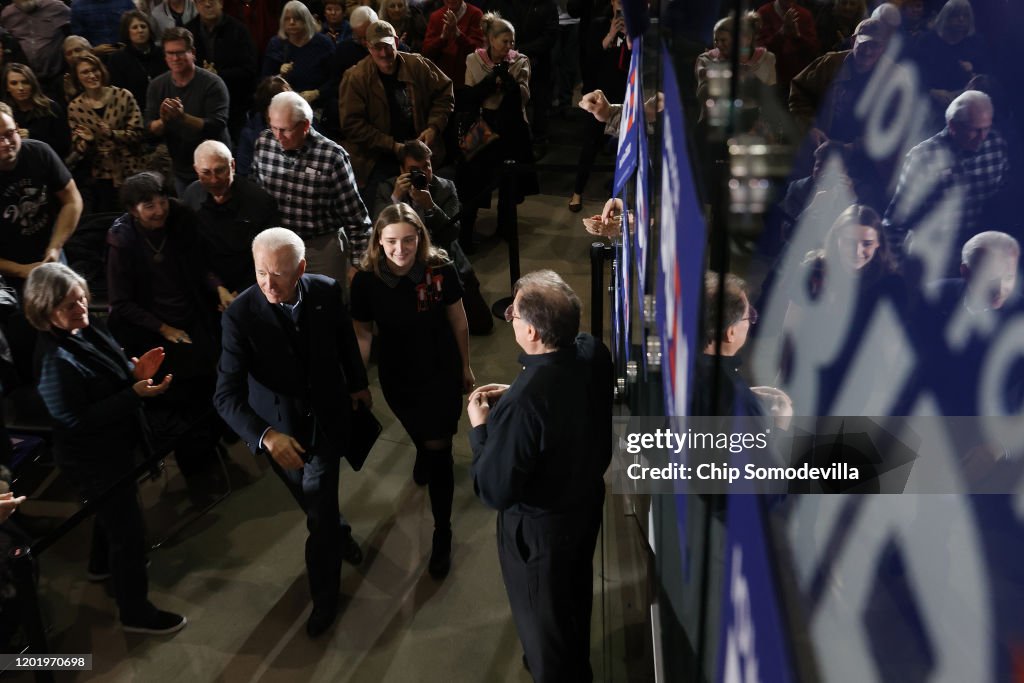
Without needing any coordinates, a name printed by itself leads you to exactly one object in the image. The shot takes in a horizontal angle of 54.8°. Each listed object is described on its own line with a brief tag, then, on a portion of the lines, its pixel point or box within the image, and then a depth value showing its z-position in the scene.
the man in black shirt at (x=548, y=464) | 2.71
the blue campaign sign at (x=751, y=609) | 0.95
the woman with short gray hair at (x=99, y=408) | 3.41
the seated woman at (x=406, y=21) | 7.23
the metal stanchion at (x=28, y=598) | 2.90
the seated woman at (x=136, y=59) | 6.39
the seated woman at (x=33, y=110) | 5.67
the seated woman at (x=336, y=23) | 7.08
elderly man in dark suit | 3.44
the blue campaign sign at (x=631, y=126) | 3.29
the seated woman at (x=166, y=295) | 4.26
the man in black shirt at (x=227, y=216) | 4.50
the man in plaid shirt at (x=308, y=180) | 4.71
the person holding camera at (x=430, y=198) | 5.15
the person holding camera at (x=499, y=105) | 6.66
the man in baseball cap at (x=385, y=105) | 6.10
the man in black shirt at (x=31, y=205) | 4.64
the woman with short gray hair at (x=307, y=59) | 6.76
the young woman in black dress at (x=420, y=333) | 3.81
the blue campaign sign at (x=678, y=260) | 1.50
